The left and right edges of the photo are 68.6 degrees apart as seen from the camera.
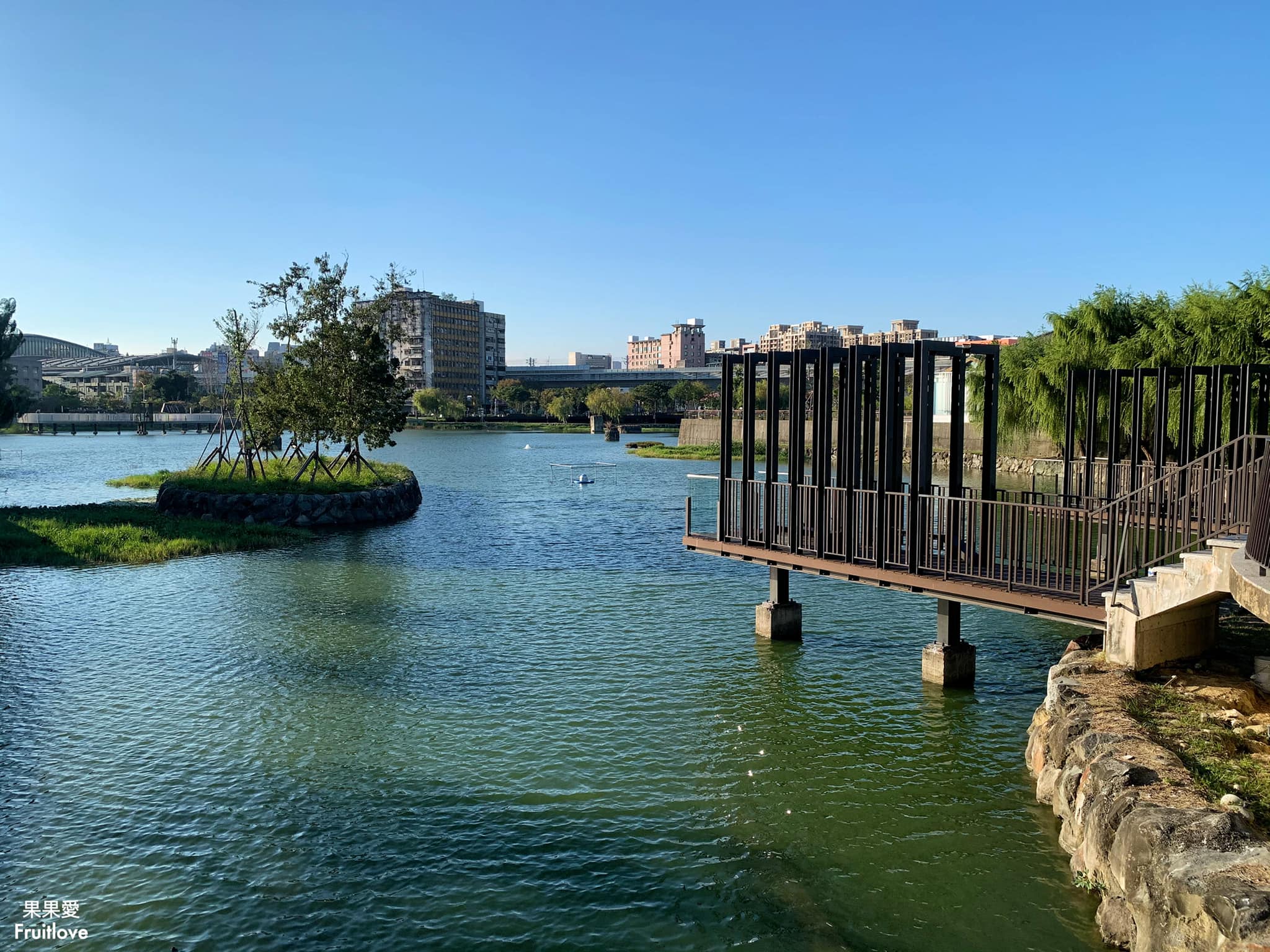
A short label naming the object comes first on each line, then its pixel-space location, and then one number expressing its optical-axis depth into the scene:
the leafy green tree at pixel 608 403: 180.25
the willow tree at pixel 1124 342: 31.73
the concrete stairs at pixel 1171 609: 11.55
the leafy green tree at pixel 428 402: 192.75
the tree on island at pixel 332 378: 48.56
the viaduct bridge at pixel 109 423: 180.38
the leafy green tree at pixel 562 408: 192.88
